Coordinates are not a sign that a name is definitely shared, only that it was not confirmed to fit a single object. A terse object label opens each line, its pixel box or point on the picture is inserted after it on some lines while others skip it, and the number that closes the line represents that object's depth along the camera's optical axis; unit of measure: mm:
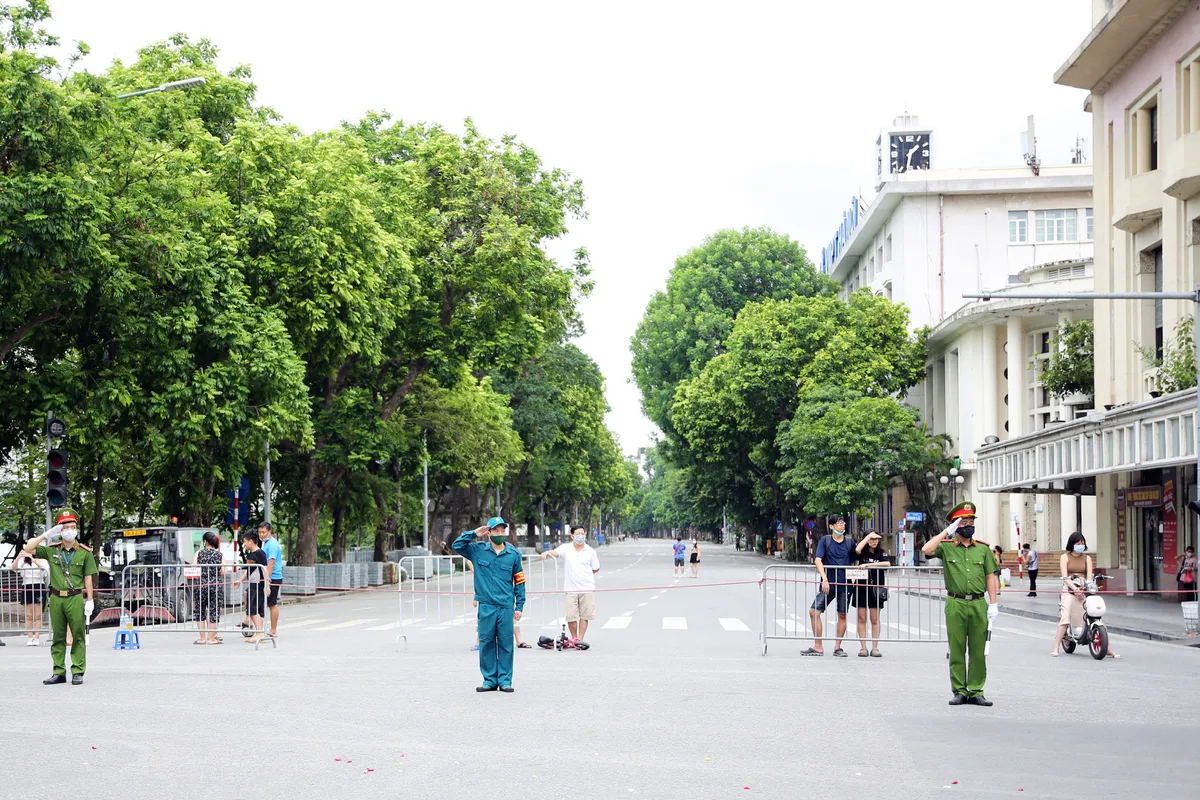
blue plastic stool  19812
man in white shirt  19203
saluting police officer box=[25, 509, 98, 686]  14594
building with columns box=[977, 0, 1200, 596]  30453
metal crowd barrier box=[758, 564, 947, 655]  18062
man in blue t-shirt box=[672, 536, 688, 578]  51031
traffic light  21469
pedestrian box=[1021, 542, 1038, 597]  37084
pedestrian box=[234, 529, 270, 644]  20500
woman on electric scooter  18594
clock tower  69375
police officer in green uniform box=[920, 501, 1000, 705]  12523
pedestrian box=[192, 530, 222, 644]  20875
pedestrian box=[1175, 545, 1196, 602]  29750
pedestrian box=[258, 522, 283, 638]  20422
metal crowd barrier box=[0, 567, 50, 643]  22594
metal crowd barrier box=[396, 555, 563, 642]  24906
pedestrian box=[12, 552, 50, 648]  21688
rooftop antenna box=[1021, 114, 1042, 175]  65312
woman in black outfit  17891
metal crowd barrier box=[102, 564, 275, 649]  20969
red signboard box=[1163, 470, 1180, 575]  33438
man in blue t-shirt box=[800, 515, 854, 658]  17984
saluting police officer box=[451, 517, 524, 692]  13516
